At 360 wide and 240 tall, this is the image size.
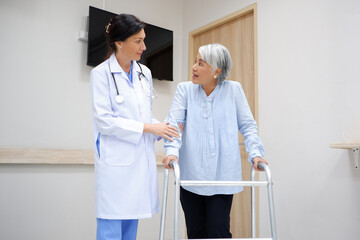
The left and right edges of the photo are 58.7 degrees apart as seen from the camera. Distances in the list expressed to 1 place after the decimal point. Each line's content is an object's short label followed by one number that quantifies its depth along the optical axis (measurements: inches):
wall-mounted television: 115.4
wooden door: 115.2
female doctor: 56.6
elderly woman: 60.6
